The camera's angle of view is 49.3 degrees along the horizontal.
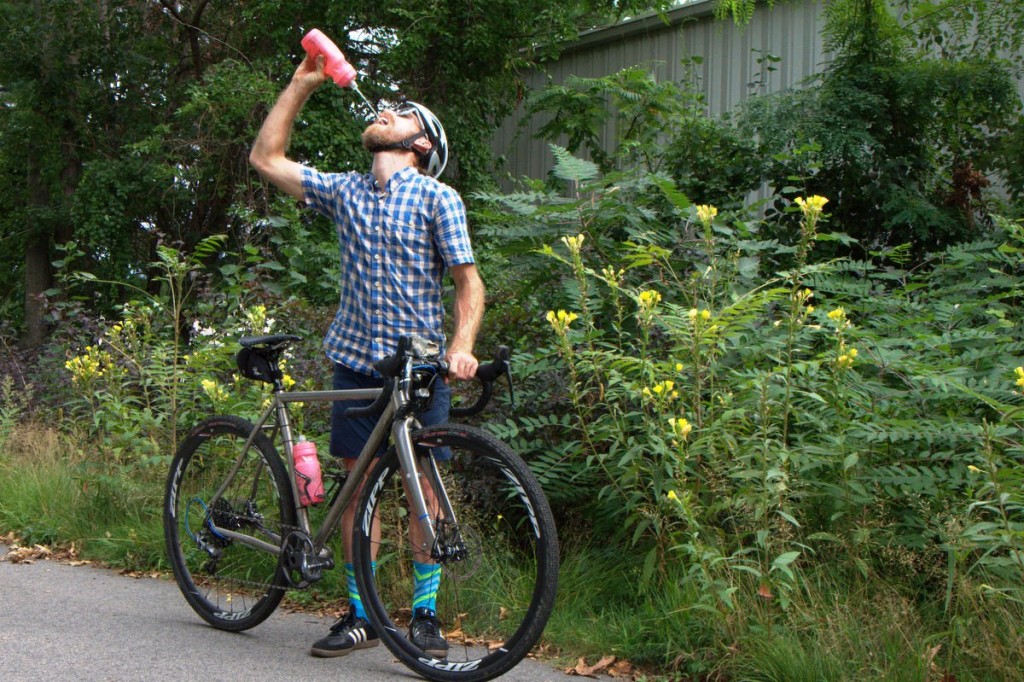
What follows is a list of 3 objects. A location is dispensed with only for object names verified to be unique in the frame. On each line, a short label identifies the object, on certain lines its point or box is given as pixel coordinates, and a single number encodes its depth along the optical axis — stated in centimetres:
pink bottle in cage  459
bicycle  391
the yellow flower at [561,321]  453
